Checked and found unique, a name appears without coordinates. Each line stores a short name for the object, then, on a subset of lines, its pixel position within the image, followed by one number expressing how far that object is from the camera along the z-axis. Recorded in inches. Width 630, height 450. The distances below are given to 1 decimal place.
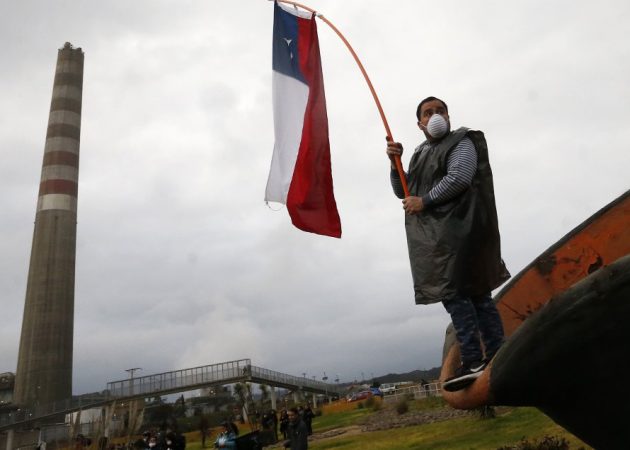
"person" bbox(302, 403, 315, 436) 808.9
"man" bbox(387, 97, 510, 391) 113.3
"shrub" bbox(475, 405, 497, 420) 574.6
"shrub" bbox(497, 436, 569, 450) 332.8
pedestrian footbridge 1461.6
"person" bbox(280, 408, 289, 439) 771.7
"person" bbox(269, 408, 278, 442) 905.5
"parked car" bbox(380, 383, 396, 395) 1616.6
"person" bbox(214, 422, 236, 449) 456.1
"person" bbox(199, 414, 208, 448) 1004.1
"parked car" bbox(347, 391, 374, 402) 1755.7
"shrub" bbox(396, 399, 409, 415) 920.3
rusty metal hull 82.5
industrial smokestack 1715.1
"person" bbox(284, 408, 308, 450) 469.4
